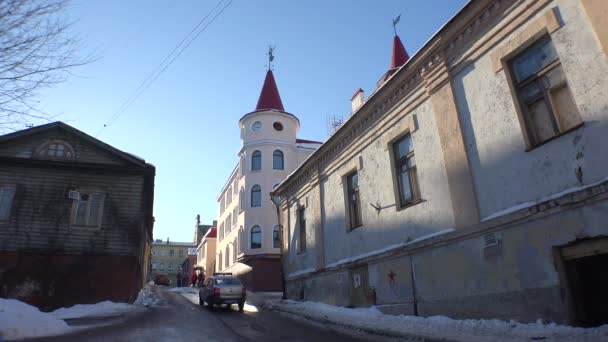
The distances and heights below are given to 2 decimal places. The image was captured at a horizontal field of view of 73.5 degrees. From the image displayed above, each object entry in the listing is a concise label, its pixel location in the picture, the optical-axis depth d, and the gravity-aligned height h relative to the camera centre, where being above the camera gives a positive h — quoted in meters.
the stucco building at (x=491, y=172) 7.00 +2.54
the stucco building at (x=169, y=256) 88.25 +11.60
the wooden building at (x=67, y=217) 16.42 +4.15
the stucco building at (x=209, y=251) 52.44 +7.28
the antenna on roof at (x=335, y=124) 31.31 +13.02
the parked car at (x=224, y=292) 16.77 +0.64
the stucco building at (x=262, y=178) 31.38 +9.98
